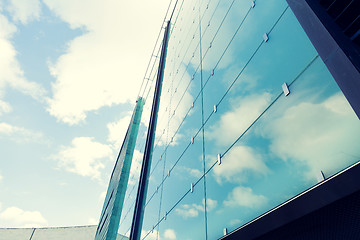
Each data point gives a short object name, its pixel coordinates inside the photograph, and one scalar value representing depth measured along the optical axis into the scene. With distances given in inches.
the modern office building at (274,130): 119.3
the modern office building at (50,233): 1541.6
